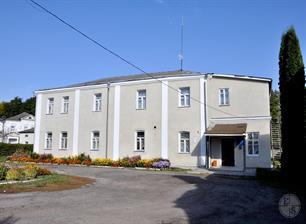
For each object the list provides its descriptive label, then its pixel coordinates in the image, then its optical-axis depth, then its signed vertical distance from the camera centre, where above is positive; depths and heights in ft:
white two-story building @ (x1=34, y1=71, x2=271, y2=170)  74.02 +7.48
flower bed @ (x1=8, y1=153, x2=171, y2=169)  76.07 -4.03
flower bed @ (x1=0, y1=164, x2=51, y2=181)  45.20 -4.27
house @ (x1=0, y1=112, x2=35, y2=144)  214.28 +15.16
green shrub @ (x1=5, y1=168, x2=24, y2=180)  44.96 -4.40
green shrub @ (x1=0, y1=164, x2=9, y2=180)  45.95 -4.10
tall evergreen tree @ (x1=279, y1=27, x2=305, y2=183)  50.70 +8.04
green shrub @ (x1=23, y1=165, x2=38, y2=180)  47.50 -4.23
